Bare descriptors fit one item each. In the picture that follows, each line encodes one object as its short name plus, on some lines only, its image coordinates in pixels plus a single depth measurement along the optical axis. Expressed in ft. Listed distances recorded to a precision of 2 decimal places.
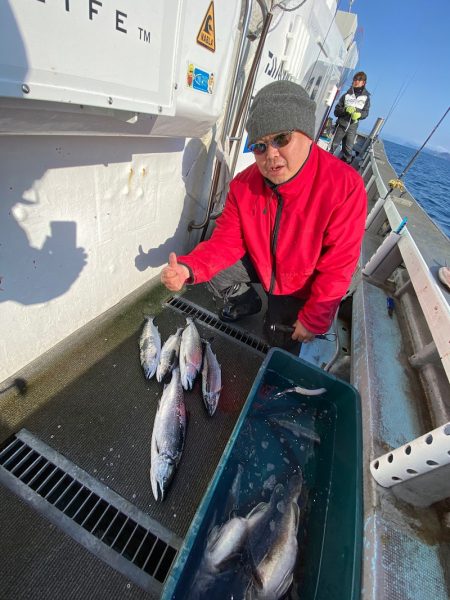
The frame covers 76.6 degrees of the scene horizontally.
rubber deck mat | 4.84
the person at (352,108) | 26.20
